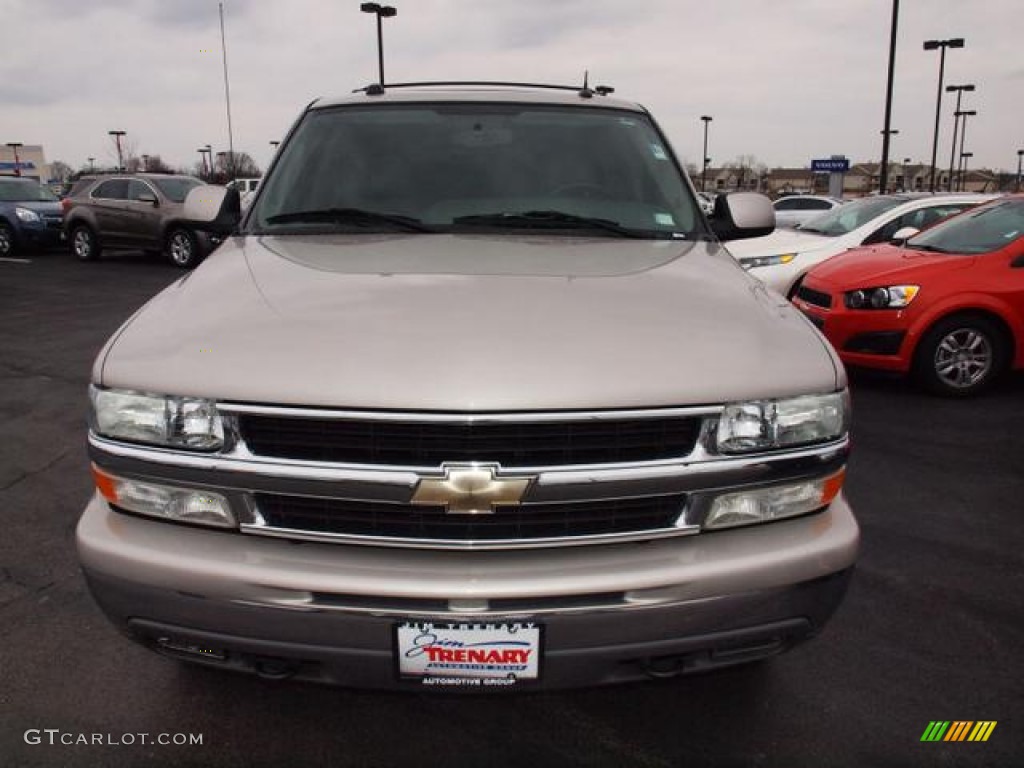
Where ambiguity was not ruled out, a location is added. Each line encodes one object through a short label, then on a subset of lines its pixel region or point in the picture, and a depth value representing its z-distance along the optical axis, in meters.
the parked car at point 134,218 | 15.33
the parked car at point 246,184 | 31.29
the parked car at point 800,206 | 19.18
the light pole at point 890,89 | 21.27
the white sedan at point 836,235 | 8.53
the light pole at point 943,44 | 28.83
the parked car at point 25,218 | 17.38
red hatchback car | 6.16
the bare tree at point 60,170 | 104.38
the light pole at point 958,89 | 39.80
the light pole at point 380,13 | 26.83
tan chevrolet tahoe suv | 1.86
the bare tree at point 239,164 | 85.19
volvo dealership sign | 31.64
